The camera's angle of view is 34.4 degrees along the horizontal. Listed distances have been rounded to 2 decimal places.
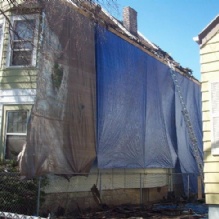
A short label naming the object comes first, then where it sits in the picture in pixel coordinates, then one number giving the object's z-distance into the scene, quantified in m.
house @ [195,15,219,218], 7.42
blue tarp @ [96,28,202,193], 13.47
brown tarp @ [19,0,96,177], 10.65
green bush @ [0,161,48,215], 9.66
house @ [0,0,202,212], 11.23
